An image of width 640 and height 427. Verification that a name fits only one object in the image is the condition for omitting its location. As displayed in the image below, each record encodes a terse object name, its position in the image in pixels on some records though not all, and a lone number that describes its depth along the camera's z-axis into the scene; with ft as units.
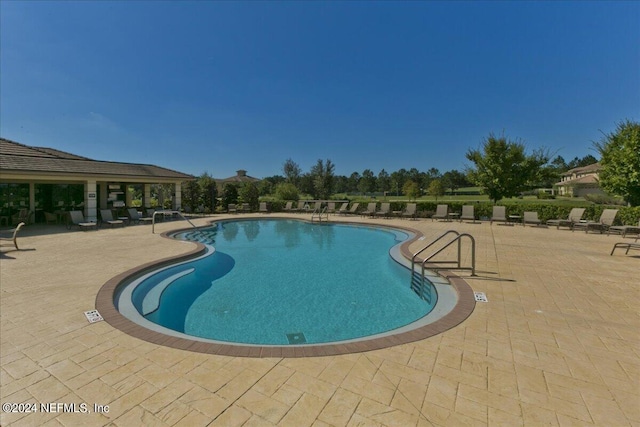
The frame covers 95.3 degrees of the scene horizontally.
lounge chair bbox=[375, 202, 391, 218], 64.69
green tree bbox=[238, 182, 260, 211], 81.87
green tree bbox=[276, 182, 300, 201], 89.92
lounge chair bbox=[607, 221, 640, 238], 35.39
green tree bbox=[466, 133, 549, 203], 65.00
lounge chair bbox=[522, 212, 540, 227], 49.21
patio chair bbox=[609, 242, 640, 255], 25.67
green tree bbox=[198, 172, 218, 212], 78.38
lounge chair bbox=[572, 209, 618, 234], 40.81
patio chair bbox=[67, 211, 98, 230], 44.02
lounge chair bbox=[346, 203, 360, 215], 71.15
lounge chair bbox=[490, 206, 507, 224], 52.29
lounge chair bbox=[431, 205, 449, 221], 57.93
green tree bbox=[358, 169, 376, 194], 263.70
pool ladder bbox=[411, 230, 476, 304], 19.79
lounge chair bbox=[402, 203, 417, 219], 62.23
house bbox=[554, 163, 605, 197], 126.41
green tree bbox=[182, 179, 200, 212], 76.38
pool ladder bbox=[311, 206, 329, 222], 65.76
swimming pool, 16.12
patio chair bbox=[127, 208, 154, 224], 54.19
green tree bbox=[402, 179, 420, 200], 144.22
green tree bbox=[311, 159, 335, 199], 123.74
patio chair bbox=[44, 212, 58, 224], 50.21
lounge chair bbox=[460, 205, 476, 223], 57.31
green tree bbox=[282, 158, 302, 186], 162.30
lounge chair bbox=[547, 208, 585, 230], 44.85
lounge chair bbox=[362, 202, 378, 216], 66.23
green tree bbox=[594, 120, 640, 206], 45.06
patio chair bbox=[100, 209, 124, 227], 49.44
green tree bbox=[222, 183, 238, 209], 83.41
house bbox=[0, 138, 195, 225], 43.73
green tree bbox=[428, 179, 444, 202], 154.81
